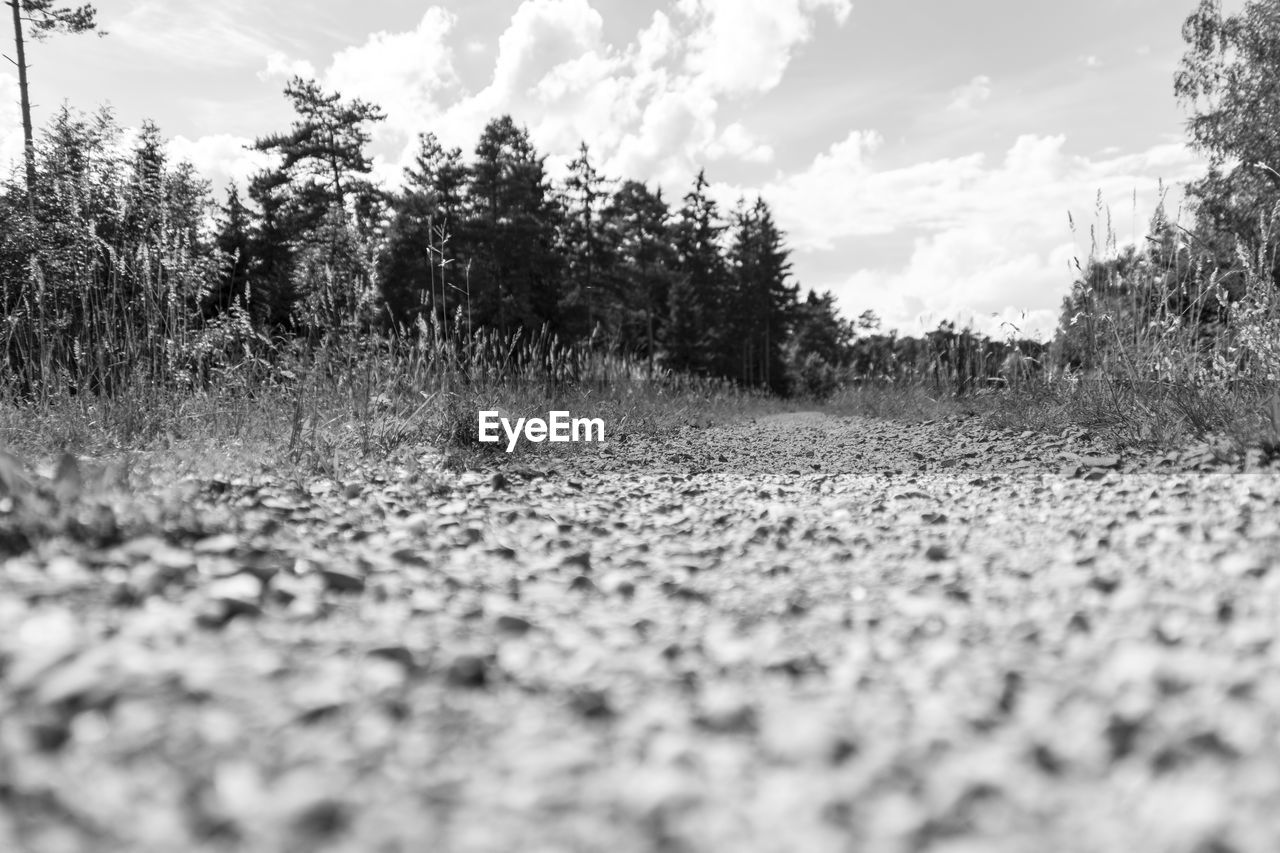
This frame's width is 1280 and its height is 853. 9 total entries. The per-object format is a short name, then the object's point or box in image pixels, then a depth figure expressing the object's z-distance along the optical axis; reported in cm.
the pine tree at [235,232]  2933
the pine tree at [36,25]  1680
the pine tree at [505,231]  2975
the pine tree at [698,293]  3791
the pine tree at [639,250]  3528
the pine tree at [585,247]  3441
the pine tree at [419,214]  2877
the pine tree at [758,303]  4119
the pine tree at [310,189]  2958
